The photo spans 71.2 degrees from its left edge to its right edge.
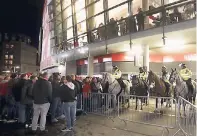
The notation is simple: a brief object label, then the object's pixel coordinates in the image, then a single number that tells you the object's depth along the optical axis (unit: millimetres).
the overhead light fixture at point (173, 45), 9741
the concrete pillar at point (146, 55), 10489
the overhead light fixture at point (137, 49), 10839
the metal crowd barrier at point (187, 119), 4307
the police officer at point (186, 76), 6478
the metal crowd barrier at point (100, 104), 6078
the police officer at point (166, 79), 6626
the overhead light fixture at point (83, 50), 12369
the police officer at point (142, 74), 7144
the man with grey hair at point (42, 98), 4441
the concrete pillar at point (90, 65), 13928
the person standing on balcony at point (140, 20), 9353
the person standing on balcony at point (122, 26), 10172
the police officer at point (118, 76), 7292
